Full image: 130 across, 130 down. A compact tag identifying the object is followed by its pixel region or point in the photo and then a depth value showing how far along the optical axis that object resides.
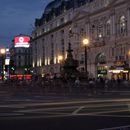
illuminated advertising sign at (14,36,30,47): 120.62
